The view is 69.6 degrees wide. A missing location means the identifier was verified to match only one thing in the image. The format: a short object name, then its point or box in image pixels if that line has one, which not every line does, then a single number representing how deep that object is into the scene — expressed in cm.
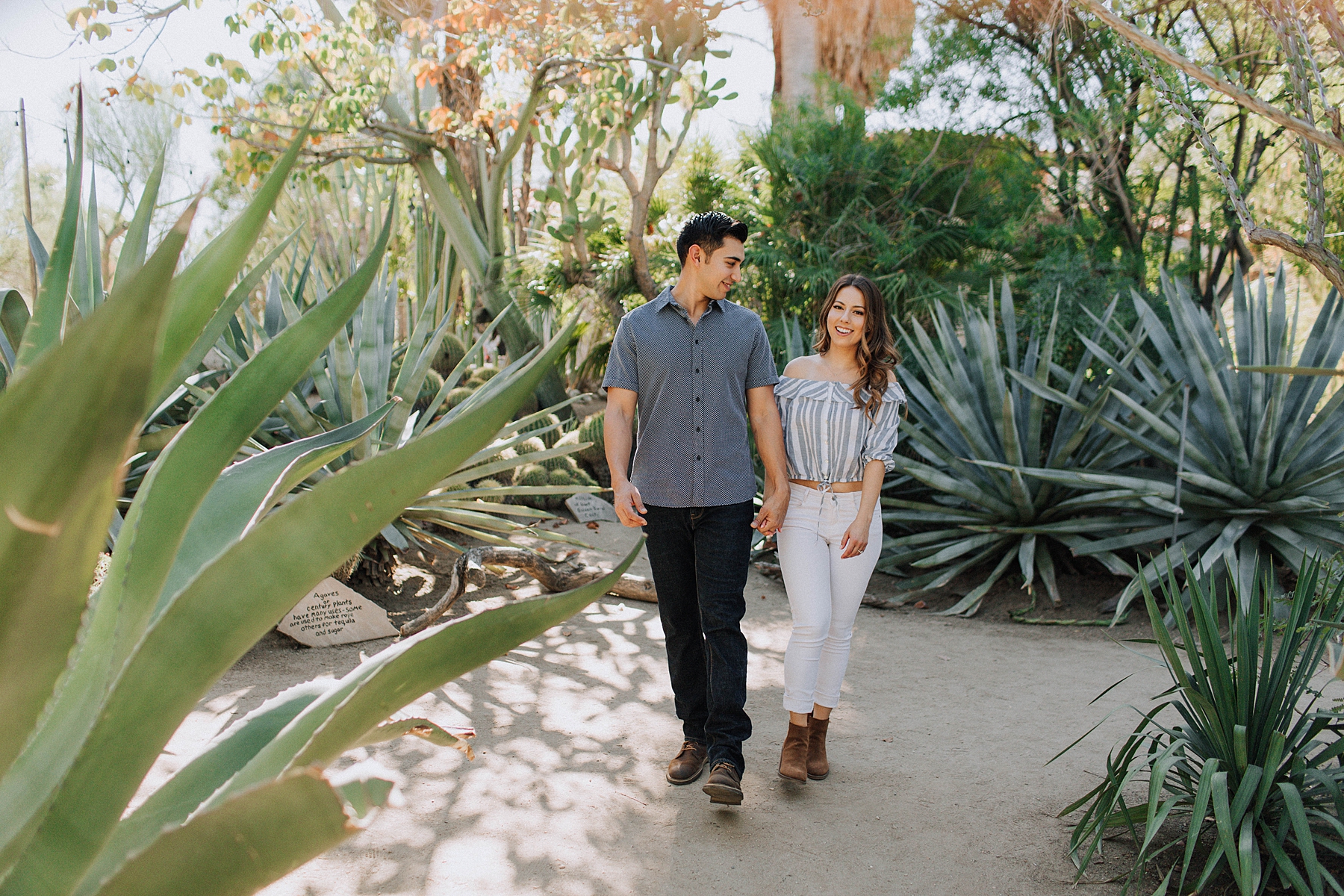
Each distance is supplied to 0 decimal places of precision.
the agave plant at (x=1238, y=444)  497
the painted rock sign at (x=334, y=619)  446
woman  311
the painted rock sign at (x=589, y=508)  776
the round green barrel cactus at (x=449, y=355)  1056
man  306
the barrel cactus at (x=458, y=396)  787
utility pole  531
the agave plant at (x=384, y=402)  478
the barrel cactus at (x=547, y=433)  896
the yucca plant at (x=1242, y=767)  221
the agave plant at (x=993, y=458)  558
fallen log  511
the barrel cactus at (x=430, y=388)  866
